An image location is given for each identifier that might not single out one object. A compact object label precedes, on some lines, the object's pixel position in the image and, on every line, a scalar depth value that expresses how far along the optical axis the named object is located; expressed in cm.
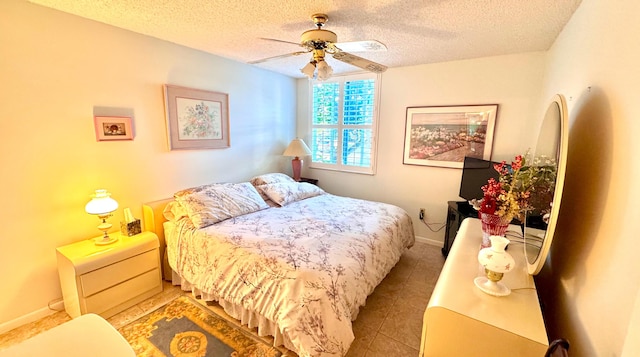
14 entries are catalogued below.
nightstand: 195
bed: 160
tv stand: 274
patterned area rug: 178
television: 277
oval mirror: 106
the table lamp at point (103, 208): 207
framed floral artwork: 275
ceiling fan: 188
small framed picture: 224
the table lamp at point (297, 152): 391
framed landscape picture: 302
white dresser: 95
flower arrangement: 123
